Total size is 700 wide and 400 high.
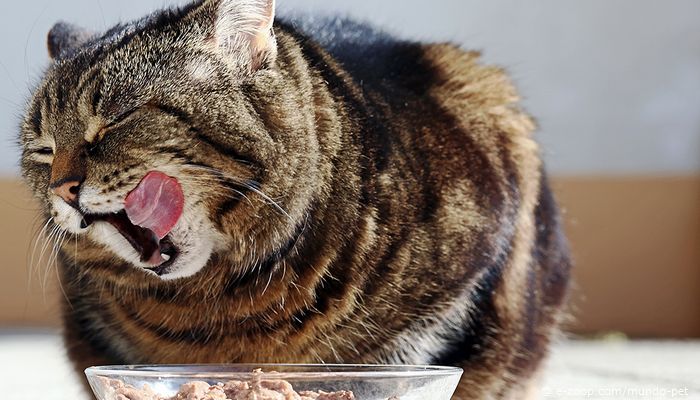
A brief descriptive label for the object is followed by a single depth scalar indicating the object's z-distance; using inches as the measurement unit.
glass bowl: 21.9
